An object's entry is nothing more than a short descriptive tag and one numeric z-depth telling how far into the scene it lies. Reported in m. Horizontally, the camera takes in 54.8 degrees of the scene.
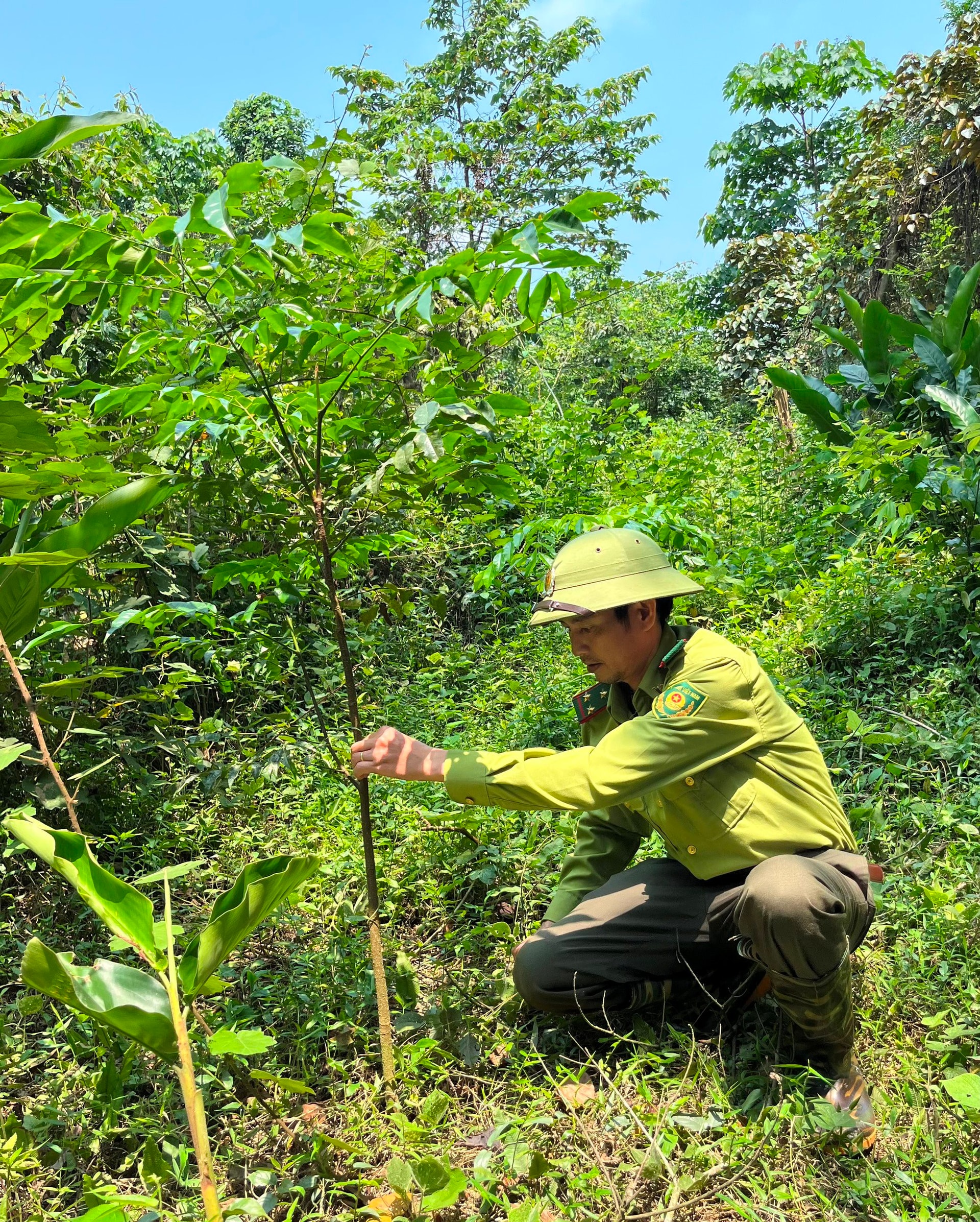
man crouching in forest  1.84
